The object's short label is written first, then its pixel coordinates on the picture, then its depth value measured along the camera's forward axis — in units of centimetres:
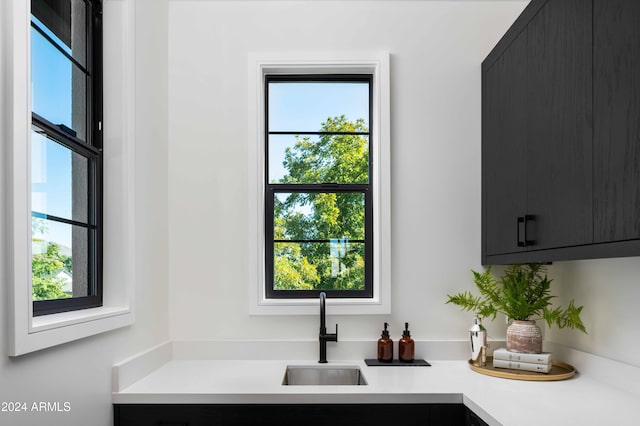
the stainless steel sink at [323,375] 233
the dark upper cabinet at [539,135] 153
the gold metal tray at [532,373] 200
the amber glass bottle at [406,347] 235
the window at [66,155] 158
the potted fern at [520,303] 213
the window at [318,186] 256
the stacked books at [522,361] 205
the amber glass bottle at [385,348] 235
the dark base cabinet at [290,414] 187
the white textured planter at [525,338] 213
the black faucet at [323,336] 232
